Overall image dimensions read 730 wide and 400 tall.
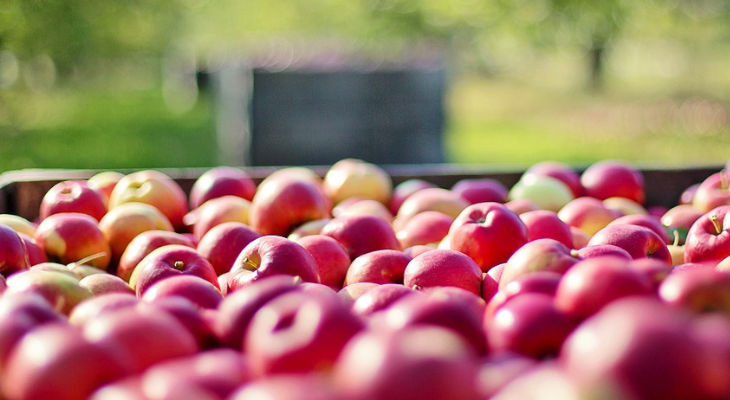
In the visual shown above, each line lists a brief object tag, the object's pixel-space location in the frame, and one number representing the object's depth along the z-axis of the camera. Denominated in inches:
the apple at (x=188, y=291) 65.3
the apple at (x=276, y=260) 77.5
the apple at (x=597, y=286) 51.9
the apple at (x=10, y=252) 82.4
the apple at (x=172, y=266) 78.0
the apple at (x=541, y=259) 68.0
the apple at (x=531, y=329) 51.2
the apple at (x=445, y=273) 79.4
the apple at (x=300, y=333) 44.6
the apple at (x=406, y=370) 38.0
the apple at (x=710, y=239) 83.2
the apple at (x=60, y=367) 44.9
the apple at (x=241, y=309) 53.4
